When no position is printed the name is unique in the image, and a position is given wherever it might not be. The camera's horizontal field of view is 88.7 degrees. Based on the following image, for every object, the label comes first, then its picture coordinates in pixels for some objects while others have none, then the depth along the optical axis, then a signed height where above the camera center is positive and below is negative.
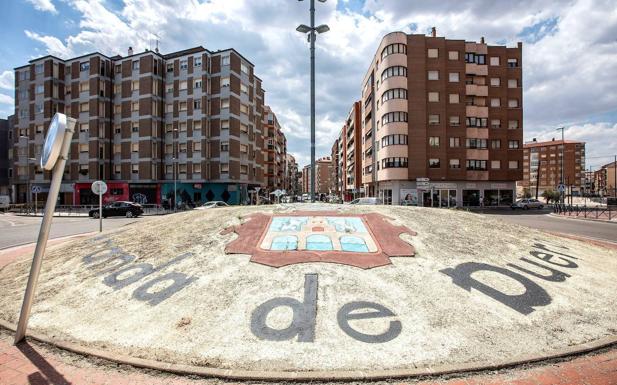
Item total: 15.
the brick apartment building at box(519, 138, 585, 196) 116.88 +11.21
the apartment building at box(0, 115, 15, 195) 59.04 +6.84
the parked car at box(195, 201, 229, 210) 29.27 -1.14
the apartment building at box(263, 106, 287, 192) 66.31 +9.09
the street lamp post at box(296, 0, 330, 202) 12.30 +5.91
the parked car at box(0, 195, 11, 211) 39.47 -1.42
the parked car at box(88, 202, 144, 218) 29.39 -1.69
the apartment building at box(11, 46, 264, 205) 42.16 +9.91
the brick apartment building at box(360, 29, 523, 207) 42.00 +9.99
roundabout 4.05 -1.84
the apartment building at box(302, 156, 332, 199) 171.00 +9.37
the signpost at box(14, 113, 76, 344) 4.42 +0.10
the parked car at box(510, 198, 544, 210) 42.44 -1.73
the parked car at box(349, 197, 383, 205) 26.52 -0.75
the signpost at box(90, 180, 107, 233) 15.70 +0.25
